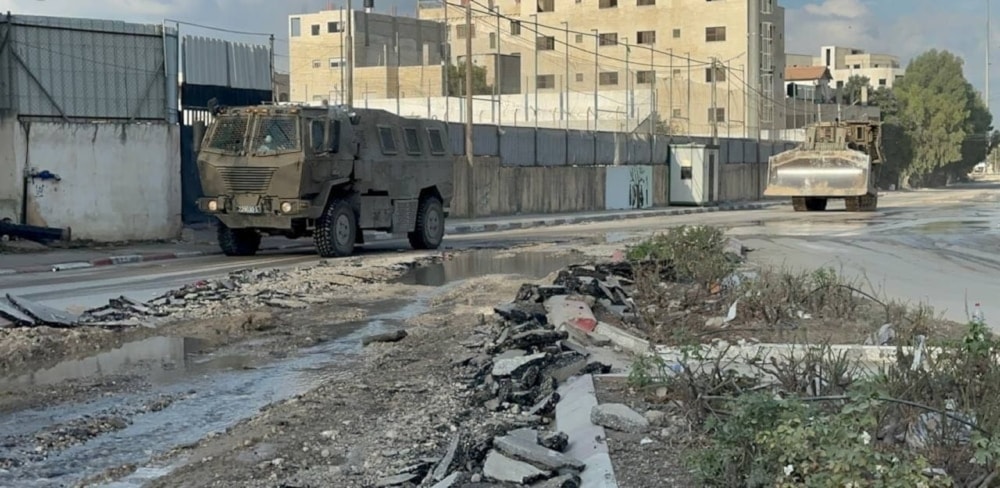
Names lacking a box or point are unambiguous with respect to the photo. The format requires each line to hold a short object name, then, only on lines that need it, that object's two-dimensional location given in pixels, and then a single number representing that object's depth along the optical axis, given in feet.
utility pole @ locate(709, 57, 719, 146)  169.07
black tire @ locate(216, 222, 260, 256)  66.08
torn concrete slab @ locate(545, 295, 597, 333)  32.27
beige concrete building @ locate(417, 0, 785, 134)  236.63
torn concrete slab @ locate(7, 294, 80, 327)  36.22
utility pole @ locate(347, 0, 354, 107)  94.17
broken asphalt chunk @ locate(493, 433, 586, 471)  17.74
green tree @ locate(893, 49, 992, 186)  289.33
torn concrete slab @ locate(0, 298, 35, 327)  35.76
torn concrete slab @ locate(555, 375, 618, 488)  17.26
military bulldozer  122.52
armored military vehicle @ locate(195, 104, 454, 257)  61.77
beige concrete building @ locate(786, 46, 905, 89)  469.98
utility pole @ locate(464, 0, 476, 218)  108.68
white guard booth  160.76
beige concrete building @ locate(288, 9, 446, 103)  216.74
